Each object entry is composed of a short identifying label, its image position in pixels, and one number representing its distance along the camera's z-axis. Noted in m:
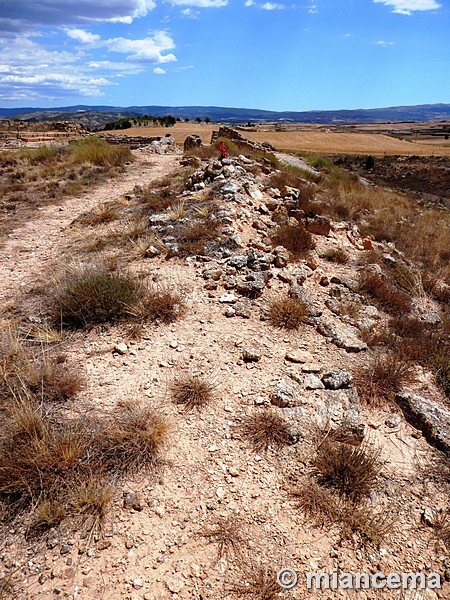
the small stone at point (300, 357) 4.16
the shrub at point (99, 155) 14.51
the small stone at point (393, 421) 3.60
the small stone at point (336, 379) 3.84
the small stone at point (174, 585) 2.24
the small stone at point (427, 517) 2.78
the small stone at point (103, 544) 2.38
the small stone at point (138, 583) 2.23
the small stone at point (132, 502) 2.62
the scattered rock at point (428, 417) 3.45
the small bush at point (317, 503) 2.68
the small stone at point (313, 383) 3.83
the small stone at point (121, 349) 4.04
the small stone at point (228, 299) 5.05
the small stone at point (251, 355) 4.07
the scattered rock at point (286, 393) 3.56
